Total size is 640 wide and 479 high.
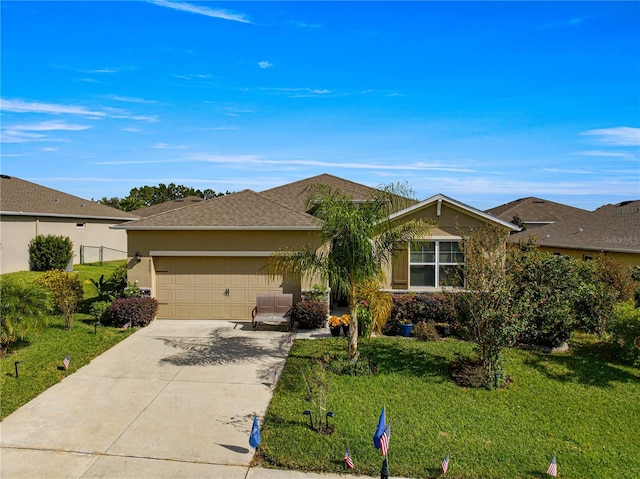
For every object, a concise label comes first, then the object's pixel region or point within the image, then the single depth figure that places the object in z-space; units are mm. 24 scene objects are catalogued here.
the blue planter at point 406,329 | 11172
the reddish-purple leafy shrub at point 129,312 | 11383
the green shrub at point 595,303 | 10789
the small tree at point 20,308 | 8742
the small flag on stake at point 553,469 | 4992
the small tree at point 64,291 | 11062
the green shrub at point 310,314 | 11570
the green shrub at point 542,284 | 7961
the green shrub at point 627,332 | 8680
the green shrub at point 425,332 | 10787
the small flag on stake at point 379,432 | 4801
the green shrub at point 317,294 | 12141
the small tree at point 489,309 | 7504
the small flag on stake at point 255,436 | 5309
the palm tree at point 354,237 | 8344
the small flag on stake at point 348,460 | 5047
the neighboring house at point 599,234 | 15578
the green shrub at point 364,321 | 10383
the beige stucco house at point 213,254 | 12461
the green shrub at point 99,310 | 11656
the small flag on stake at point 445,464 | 4896
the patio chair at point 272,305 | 11945
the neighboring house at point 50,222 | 20953
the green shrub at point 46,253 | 21734
